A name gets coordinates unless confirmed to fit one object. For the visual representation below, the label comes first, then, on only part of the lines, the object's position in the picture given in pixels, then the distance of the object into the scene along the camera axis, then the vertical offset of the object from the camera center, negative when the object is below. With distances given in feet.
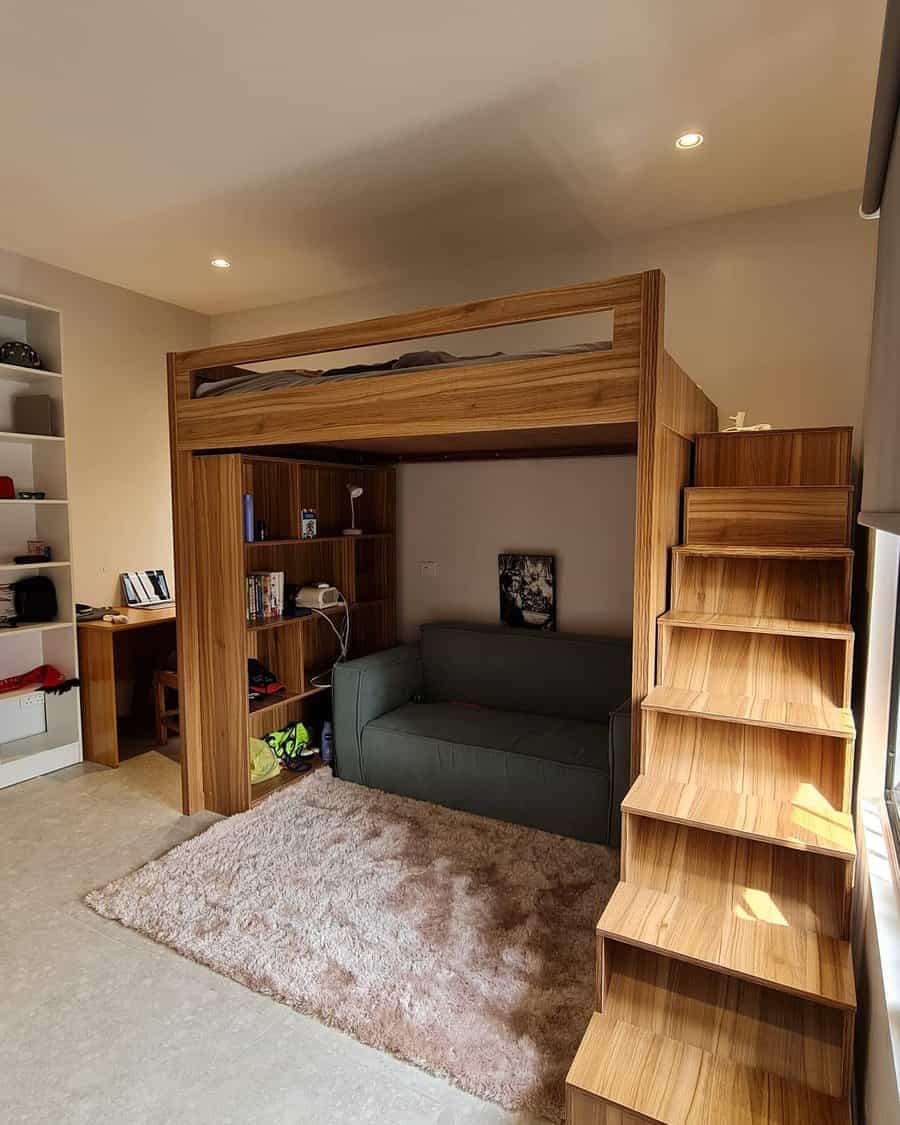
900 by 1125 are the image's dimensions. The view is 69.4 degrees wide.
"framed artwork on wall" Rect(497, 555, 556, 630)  11.57 -1.39
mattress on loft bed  7.05 +1.77
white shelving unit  11.37 -0.36
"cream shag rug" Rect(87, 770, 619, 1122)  5.66 -4.50
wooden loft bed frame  6.31 +1.20
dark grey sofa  8.79 -3.31
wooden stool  12.28 -3.80
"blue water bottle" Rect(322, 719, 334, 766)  11.22 -4.00
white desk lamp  11.80 +0.13
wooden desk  11.64 -3.14
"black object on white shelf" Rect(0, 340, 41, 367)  10.87 +2.66
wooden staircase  4.62 -2.80
